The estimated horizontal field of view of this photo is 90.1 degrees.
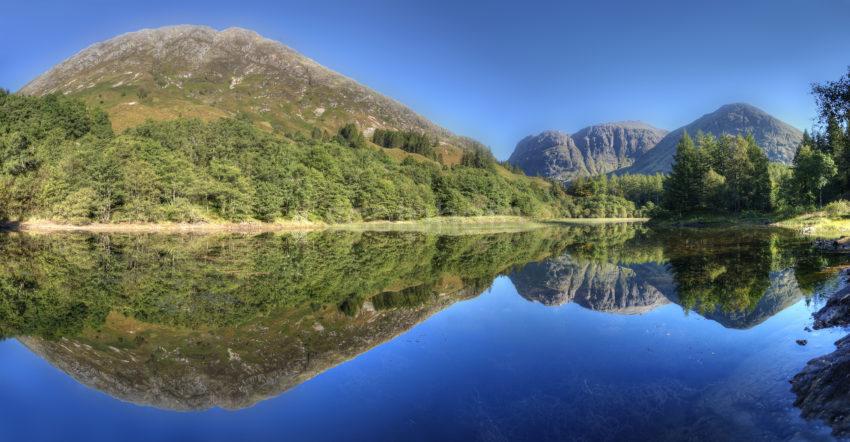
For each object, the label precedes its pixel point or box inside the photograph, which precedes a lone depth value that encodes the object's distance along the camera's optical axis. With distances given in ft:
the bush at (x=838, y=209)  172.96
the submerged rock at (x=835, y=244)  101.97
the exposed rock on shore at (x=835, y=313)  41.52
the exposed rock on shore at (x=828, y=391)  22.25
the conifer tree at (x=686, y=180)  270.05
